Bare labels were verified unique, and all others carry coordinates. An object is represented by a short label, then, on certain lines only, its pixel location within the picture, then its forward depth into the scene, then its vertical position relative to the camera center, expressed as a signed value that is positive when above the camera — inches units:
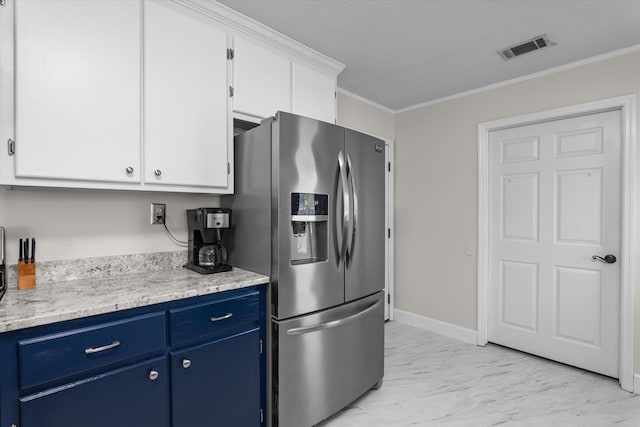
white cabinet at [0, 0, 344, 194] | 53.2 +24.9
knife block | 59.1 -12.0
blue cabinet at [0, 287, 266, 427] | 44.1 -25.9
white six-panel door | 98.0 -9.1
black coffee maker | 72.4 -6.7
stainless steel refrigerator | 68.1 -9.1
